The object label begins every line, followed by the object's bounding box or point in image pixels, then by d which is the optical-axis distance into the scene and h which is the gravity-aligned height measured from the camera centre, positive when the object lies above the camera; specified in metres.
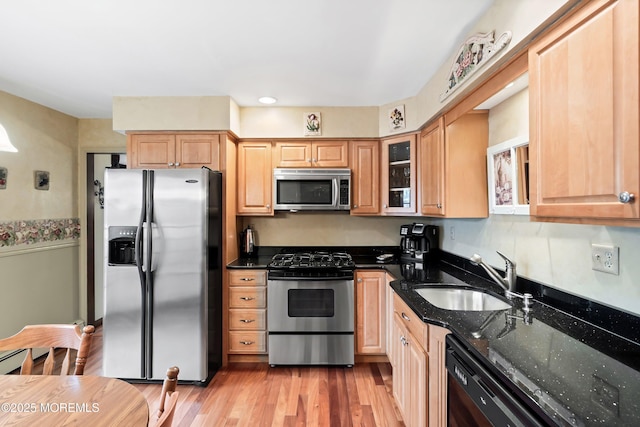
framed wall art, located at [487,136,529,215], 1.72 +0.23
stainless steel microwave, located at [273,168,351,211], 3.00 +0.24
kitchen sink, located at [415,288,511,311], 1.83 -0.54
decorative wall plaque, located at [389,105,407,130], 2.83 +0.90
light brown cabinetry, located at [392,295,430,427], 1.53 -0.87
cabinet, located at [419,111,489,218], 2.15 +0.34
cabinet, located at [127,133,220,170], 2.81 +0.58
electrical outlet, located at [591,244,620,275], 1.20 -0.18
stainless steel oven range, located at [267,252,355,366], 2.71 -0.90
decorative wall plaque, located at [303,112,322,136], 3.03 +0.89
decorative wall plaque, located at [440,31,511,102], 1.41 +0.83
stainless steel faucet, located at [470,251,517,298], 1.74 -0.36
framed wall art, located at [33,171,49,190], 2.96 +0.34
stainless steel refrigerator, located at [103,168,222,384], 2.44 -0.50
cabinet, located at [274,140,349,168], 3.10 +0.61
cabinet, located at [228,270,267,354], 2.80 -0.89
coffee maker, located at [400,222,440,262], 2.81 -0.26
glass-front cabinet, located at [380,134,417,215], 2.84 +0.38
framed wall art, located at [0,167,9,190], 2.66 +0.32
